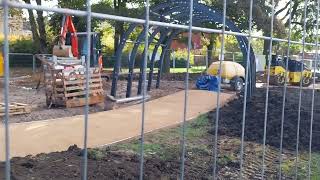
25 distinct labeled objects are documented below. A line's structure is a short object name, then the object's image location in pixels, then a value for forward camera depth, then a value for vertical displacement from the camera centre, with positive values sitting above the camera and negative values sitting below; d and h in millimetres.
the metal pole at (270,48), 4633 +142
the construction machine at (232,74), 18531 -531
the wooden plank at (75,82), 12355 -661
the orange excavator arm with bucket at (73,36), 15884 +735
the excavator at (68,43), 14234 +475
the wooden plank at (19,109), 10727 -1226
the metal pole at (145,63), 2927 -28
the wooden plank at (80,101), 12299 -1177
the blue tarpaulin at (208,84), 17344 -870
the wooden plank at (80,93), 12422 -972
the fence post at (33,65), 23319 -451
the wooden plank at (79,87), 12430 -803
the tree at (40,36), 26812 +1167
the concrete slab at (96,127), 7371 -1353
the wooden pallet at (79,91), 12367 -907
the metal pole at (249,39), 4158 +214
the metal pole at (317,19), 5155 +516
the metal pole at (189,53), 3352 +52
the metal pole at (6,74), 1941 -82
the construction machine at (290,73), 22141 -513
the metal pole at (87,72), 2496 -85
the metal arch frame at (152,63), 14480 -139
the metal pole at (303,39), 5467 +275
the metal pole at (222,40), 3750 +173
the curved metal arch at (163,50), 16722 +338
